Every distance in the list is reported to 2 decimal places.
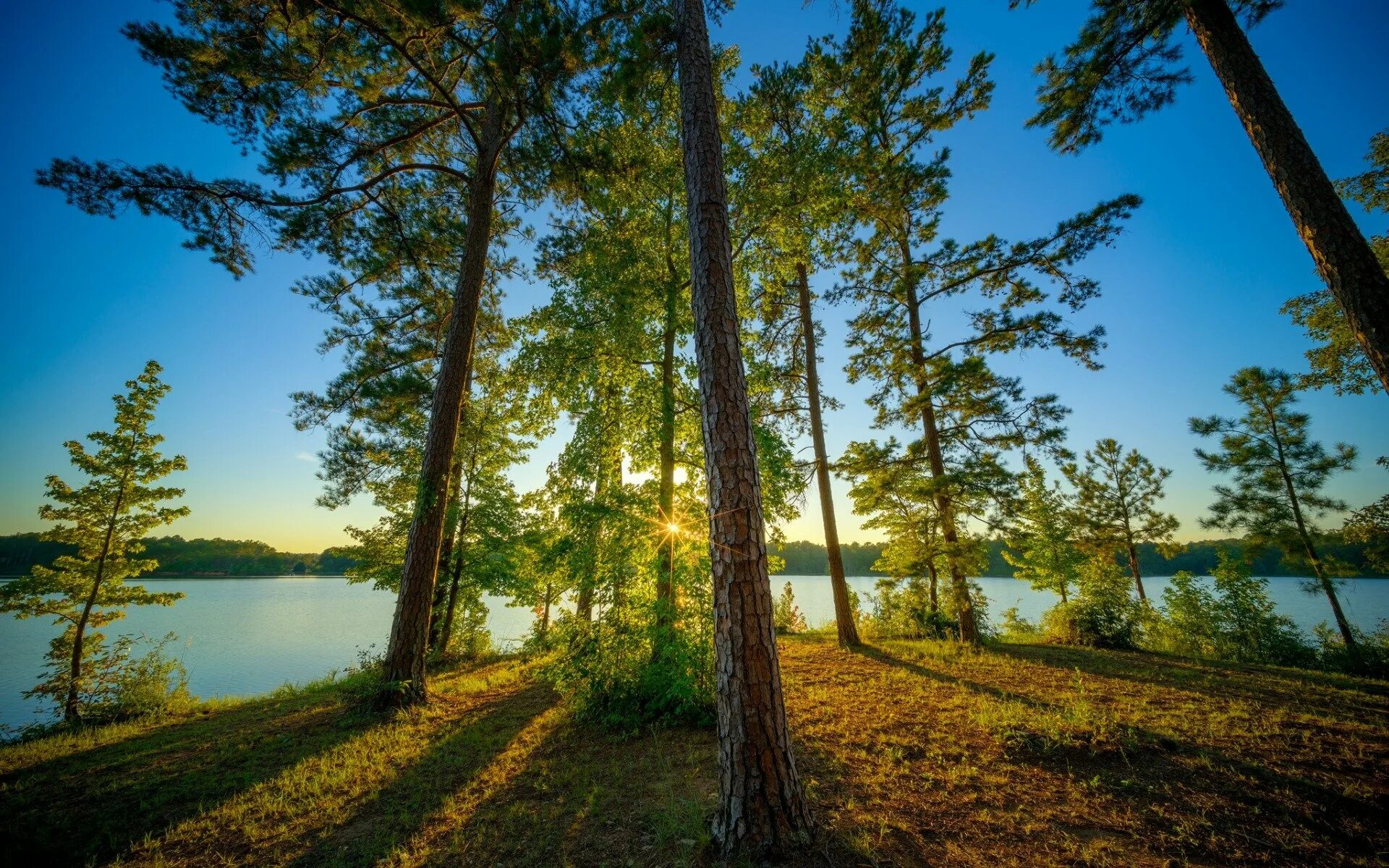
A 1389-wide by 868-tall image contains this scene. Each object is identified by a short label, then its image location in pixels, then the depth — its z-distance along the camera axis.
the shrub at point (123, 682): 8.46
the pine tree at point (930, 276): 9.33
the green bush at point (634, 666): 5.72
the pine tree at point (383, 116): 6.02
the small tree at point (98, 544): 8.91
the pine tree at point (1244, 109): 3.94
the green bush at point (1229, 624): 10.27
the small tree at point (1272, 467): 12.75
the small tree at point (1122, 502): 18.97
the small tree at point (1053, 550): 17.31
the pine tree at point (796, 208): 8.13
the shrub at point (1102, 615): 11.45
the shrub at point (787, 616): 15.77
